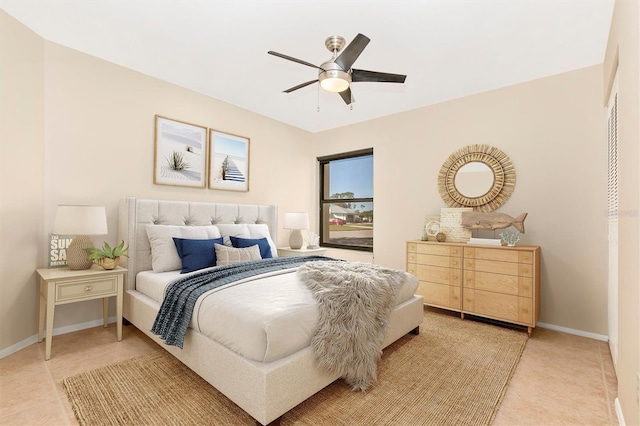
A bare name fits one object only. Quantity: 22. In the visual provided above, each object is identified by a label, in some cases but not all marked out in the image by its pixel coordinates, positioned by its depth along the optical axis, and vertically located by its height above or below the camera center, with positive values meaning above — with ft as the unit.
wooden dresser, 9.22 -2.10
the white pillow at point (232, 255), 9.41 -1.32
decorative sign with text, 8.64 -1.08
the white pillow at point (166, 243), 9.21 -0.93
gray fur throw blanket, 5.80 -2.21
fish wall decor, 9.86 -0.16
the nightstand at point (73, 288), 7.43 -1.98
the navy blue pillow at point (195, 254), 9.07 -1.24
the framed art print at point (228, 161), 12.41 +2.26
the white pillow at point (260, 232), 11.75 -0.72
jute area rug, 5.36 -3.62
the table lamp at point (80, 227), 7.90 -0.38
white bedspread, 5.09 -1.89
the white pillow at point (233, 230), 11.23 -0.61
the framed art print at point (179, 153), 10.91 +2.28
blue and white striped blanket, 6.47 -1.85
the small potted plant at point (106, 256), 8.35 -1.22
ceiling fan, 6.81 +3.49
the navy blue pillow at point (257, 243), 10.55 -1.06
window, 15.66 +0.78
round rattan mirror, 10.98 +1.44
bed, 5.00 -2.57
